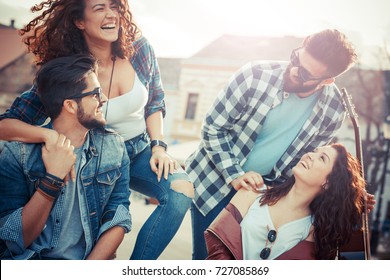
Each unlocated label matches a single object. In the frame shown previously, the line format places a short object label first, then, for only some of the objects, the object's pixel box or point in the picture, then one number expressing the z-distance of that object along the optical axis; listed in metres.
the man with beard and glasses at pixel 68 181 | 2.13
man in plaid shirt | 2.45
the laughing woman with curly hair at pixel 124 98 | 2.19
